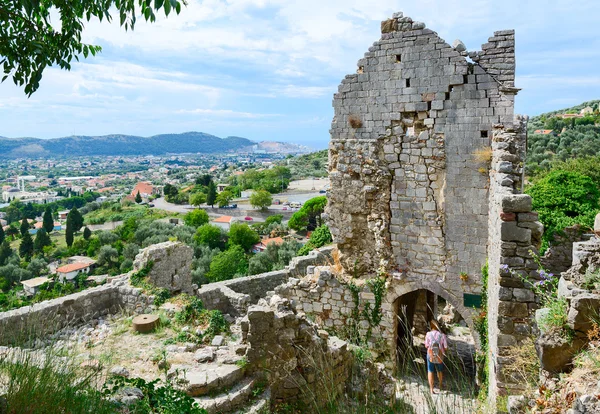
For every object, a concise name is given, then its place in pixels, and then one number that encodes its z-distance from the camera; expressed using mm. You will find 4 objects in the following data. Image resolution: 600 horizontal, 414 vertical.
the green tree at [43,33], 4285
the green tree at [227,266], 29375
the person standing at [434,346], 7660
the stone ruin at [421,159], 8203
